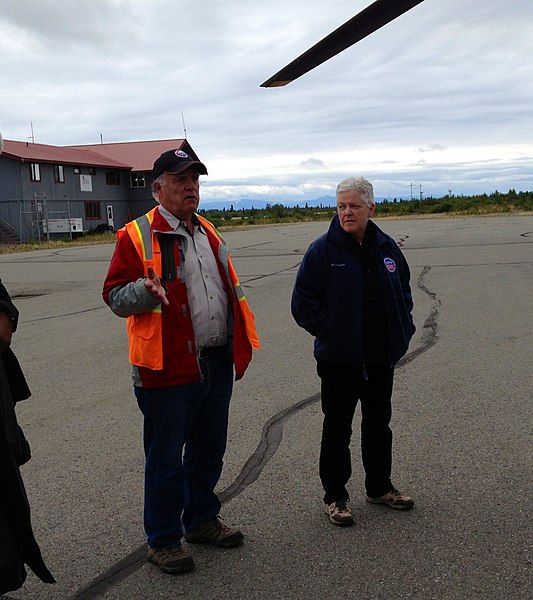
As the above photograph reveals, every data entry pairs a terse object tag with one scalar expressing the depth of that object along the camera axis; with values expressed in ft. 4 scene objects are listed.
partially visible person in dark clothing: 9.87
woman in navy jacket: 13.47
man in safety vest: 11.75
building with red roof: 140.36
